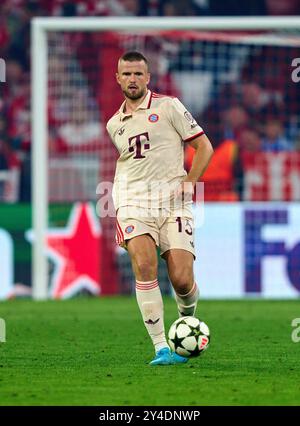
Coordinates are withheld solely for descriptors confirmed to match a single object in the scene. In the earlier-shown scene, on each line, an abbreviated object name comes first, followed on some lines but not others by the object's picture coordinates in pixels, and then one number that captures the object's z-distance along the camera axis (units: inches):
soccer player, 649.6
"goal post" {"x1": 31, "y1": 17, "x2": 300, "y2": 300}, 1203.2
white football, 619.2
